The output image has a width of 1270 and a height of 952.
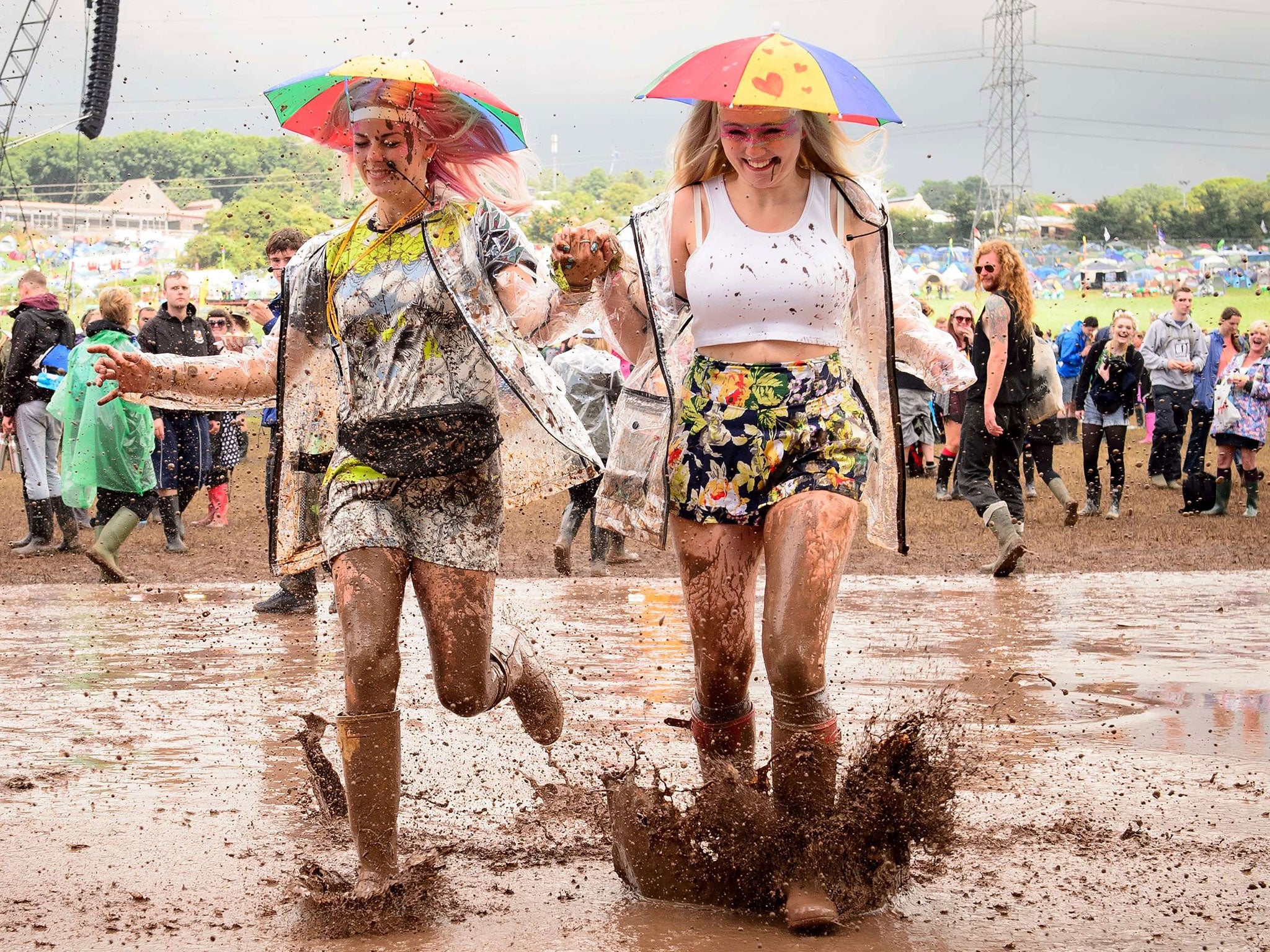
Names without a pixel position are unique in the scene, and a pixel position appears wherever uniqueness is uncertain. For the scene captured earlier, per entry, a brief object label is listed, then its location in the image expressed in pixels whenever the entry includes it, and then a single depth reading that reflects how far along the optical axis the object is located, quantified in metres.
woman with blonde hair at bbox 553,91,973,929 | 3.76
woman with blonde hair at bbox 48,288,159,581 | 10.05
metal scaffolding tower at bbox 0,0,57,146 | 19.33
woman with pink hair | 3.80
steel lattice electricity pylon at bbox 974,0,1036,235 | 45.88
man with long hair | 10.08
